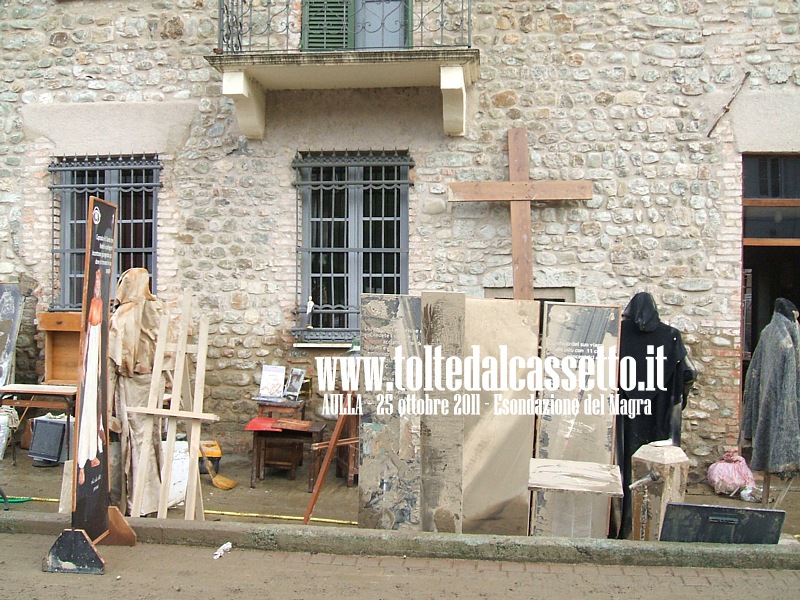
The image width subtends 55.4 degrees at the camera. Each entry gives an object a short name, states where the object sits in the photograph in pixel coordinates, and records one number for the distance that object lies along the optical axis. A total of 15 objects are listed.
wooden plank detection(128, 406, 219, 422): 5.42
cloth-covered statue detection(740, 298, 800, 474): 6.01
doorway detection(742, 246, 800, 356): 9.36
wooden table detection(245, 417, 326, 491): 7.34
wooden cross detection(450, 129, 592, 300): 7.75
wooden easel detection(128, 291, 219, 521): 5.45
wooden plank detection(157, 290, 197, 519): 5.44
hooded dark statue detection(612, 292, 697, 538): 5.79
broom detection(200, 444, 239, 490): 7.10
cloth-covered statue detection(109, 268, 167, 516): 5.89
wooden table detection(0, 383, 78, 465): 6.58
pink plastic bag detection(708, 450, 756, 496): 7.27
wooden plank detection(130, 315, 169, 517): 5.50
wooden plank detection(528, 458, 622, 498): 4.83
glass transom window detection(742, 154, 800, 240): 7.83
